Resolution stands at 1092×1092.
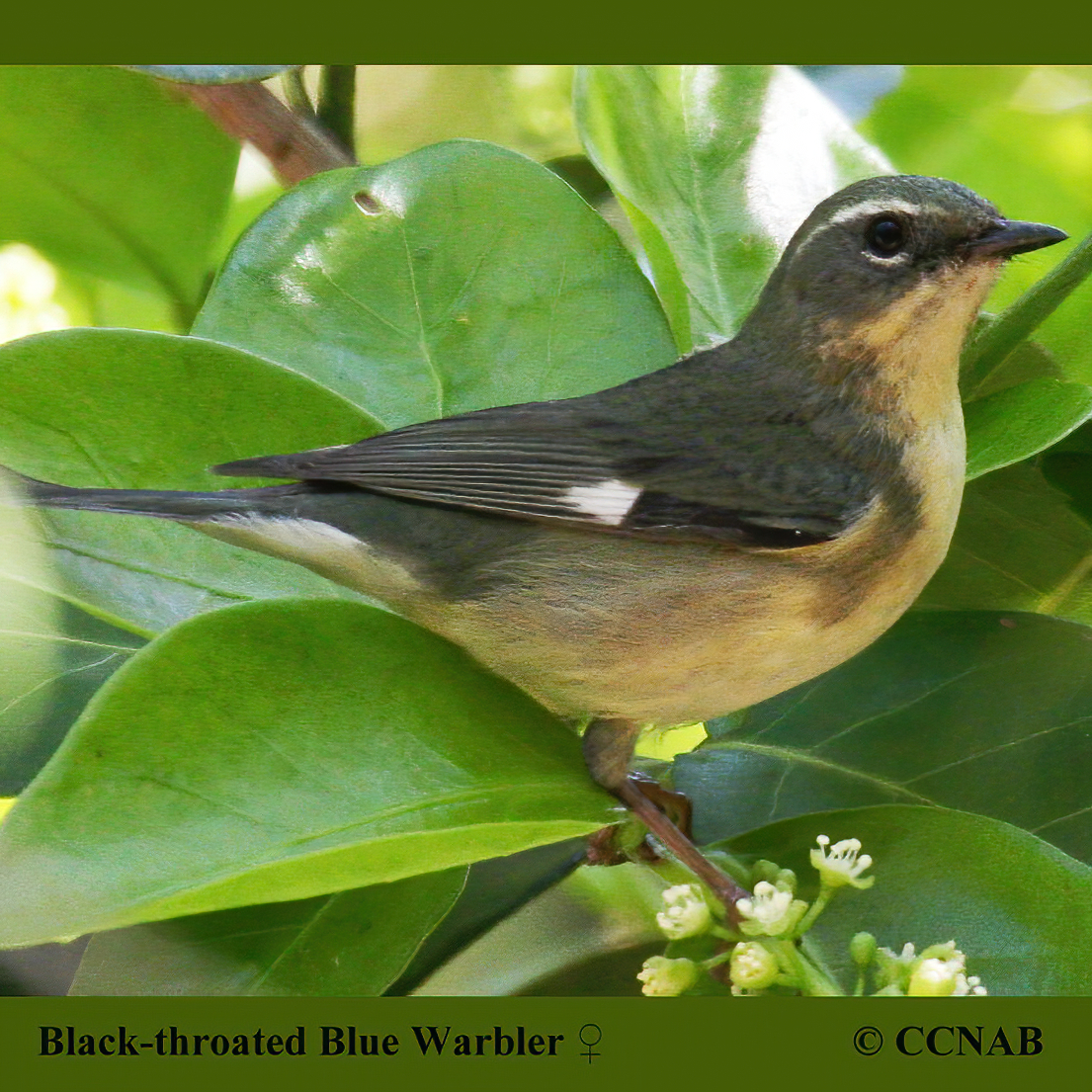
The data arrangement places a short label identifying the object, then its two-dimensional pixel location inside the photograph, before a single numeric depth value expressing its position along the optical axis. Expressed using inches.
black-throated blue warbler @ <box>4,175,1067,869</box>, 81.5
